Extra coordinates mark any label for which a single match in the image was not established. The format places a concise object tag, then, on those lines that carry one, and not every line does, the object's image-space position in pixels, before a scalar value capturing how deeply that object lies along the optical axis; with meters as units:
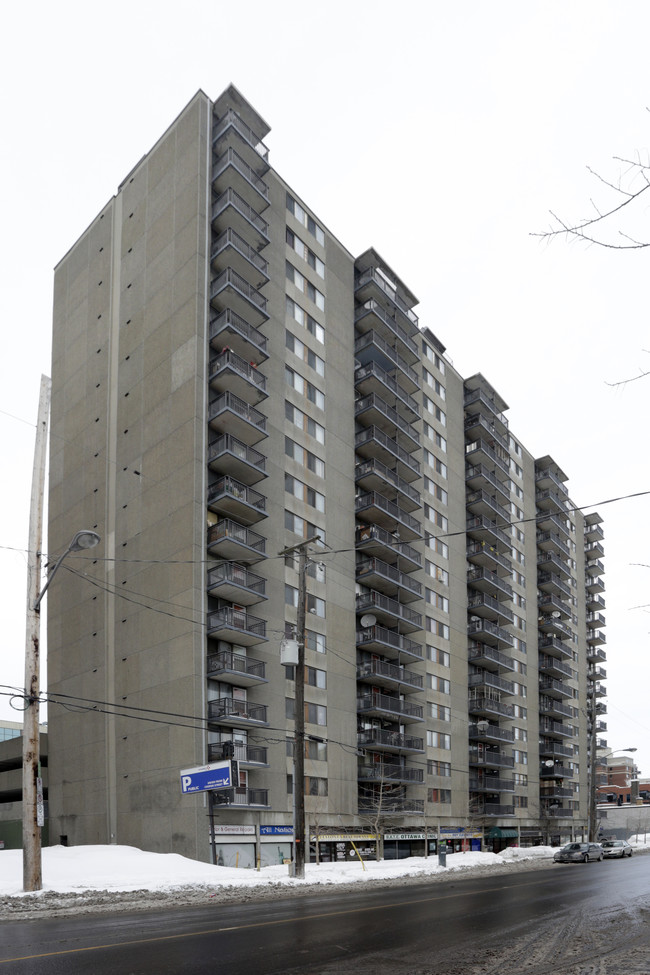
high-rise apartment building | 42.66
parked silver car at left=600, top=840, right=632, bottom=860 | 53.41
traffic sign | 33.84
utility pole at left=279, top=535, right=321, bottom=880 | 29.48
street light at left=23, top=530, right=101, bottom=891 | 22.16
